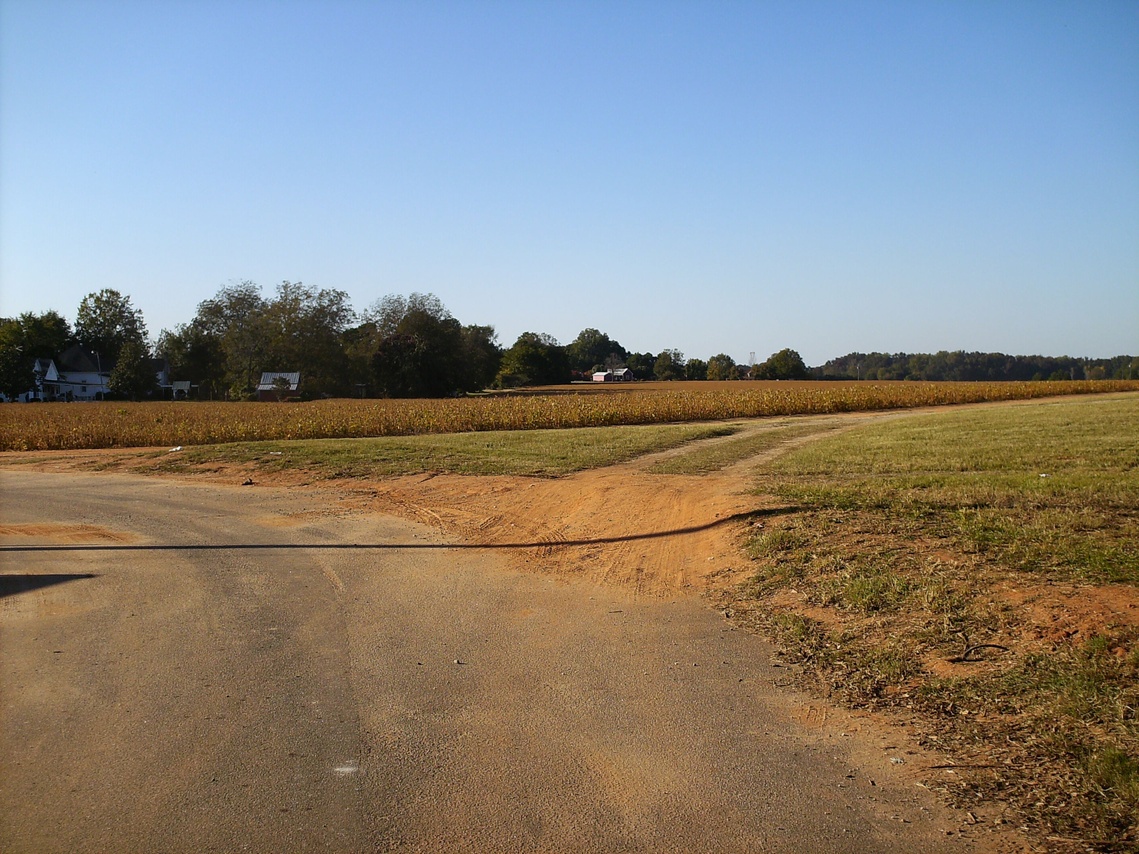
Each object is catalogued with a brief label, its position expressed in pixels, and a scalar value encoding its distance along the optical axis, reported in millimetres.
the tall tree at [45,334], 90438
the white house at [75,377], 84375
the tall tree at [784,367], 110688
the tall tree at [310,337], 86812
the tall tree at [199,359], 100812
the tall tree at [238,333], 91812
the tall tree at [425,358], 79562
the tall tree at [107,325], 101938
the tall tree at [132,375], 84119
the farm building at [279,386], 78625
